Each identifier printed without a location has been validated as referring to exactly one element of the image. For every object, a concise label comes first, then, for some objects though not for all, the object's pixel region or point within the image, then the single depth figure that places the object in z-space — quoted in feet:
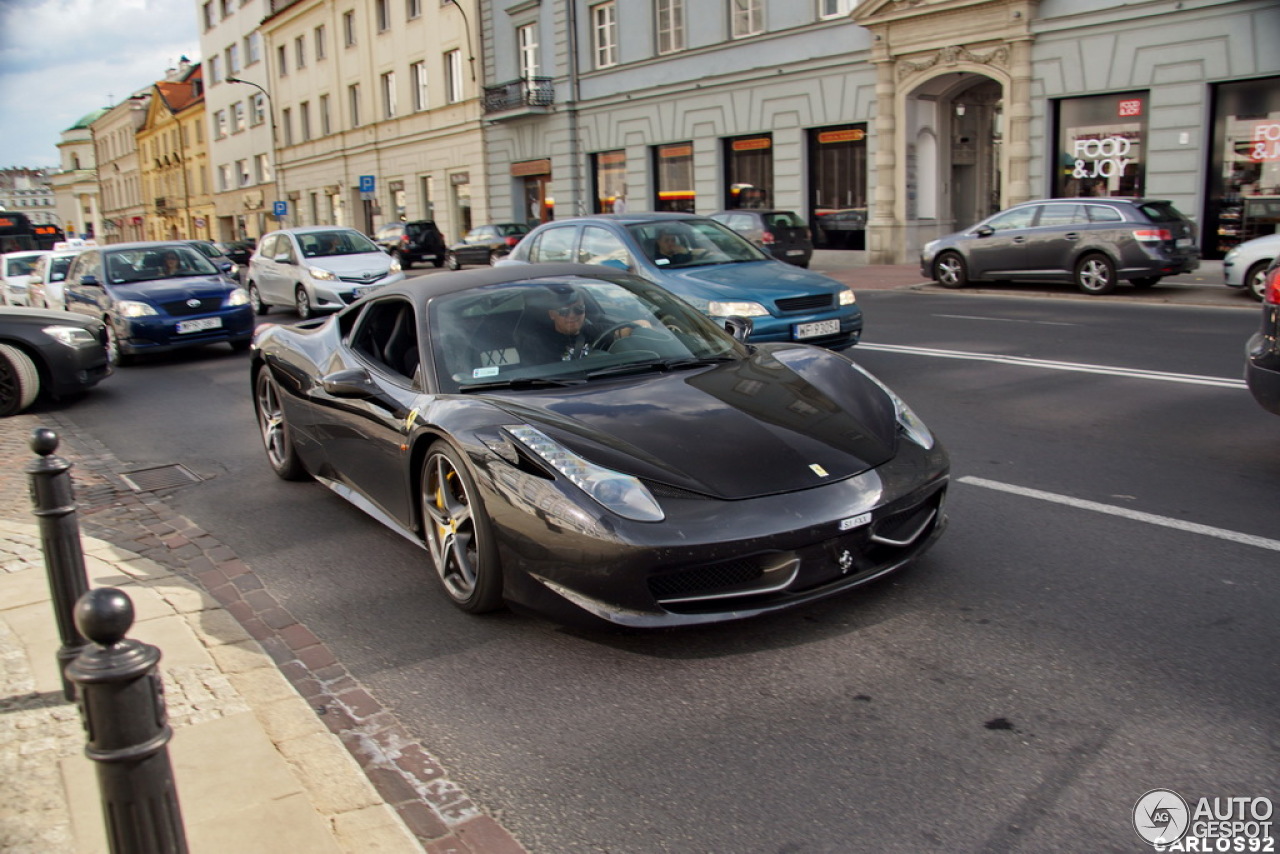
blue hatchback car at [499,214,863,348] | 30.63
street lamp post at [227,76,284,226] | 194.59
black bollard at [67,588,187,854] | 6.06
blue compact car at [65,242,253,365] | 43.14
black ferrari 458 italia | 11.80
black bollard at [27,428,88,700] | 11.53
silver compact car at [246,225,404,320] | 56.39
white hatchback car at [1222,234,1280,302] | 49.98
